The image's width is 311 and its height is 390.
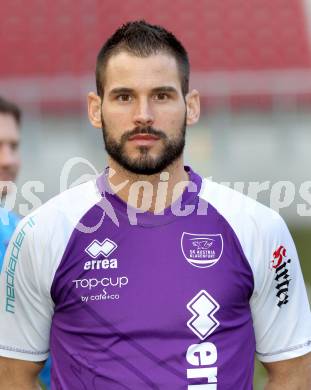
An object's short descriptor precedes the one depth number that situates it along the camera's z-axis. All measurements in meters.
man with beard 5.08
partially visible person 7.16
